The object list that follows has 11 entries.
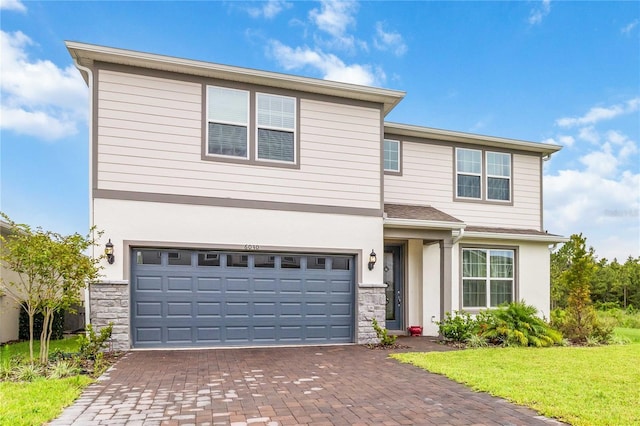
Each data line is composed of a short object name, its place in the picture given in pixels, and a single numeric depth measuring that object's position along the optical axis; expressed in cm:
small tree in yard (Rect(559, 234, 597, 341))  1109
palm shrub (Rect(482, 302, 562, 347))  996
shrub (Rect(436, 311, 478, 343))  1038
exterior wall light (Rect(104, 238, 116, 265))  866
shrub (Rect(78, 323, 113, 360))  793
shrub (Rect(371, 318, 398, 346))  981
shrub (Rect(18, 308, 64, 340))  1110
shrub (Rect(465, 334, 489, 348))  984
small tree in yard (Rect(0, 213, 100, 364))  682
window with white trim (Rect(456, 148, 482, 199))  1295
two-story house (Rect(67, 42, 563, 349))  894
